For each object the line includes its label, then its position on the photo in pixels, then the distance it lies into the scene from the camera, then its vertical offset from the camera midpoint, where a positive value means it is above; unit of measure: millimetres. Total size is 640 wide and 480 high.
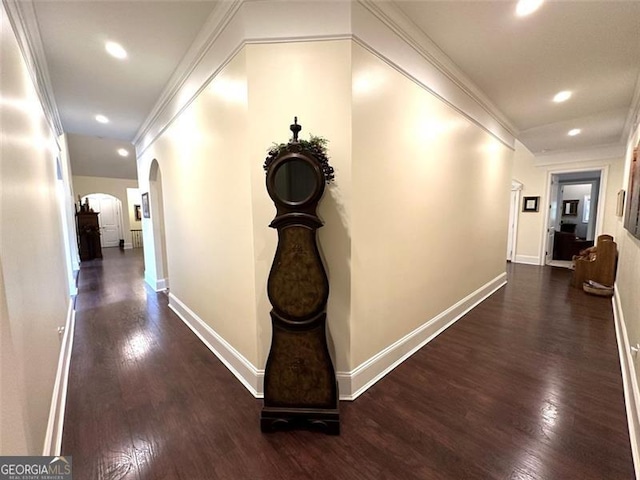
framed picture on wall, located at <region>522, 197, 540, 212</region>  6582 +260
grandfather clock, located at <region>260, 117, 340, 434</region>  1589 -540
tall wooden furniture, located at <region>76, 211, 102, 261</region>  7902 -561
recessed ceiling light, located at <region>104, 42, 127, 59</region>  2295 +1499
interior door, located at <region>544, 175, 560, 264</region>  6555 -106
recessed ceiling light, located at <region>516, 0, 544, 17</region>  1875 +1502
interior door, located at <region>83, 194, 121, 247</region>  10539 +2
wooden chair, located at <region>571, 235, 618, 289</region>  4367 -870
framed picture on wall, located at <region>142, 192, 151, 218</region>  4634 +197
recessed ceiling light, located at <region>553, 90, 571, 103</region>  3285 +1508
